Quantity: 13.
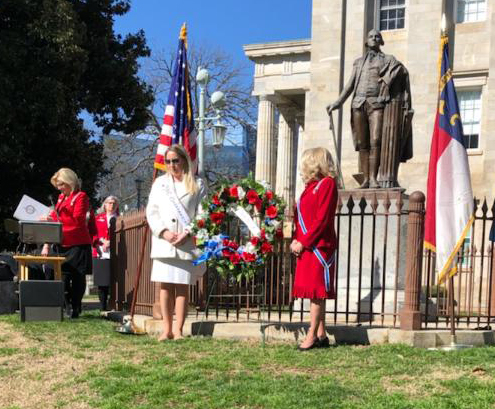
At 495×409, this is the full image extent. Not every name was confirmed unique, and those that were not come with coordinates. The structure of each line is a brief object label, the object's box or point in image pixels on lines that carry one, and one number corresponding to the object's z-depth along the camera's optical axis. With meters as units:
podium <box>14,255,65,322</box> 9.49
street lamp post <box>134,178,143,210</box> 36.57
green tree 19.06
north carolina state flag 7.57
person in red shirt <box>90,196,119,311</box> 11.69
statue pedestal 9.63
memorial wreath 7.29
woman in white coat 7.60
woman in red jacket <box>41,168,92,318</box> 10.00
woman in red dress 6.92
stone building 24.50
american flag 9.33
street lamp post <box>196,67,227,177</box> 19.34
